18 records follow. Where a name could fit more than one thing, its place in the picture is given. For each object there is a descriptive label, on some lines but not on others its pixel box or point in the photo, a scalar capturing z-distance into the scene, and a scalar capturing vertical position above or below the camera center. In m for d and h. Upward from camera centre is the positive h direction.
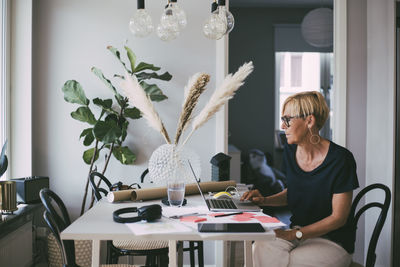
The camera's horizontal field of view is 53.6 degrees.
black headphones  1.54 -0.33
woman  1.79 -0.31
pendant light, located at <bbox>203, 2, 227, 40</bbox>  1.97 +0.53
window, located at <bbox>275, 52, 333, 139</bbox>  6.87 +1.03
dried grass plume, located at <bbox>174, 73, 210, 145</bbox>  1.79 +0.15
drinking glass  1.83 -0.28
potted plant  3.02 +0.15
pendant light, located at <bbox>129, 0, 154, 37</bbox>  1.93 +0.54
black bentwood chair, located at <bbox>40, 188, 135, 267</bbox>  1.63 -0.42
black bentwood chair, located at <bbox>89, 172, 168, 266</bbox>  2.25 -0.67
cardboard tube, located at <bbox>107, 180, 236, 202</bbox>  1.94 -0.31
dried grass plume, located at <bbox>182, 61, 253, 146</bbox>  1.77 +0.16
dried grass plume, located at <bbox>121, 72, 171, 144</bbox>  1.76 +0.14
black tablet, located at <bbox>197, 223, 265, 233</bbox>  1.42 -0.35
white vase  1.87 -0.15
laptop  1.79 -0.35
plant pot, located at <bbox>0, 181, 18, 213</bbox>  2.52 -0.42
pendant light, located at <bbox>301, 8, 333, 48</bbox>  4.59 +1.23
